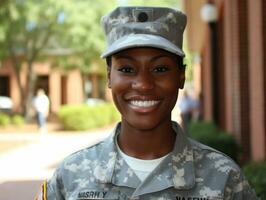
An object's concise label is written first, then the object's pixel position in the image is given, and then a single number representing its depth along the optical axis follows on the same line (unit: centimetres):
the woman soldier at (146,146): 187
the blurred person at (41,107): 2039
